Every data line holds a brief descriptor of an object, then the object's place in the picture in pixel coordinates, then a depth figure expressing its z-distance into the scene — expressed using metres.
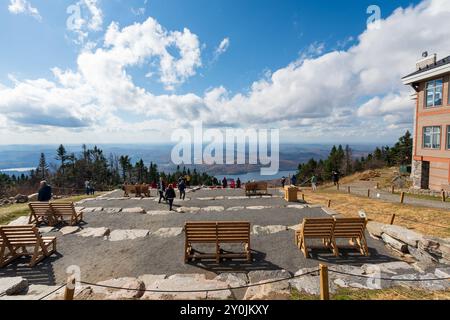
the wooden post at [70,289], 4.20
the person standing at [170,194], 14.02
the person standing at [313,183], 23.31
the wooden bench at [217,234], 7.20
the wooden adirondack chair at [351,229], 7.64
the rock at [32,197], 18.40
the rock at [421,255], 6.88
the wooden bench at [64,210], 10.88
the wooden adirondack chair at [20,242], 7.06
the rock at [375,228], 8.75
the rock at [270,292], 4.96
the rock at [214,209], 13.74
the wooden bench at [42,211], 10.85
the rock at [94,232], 9.59
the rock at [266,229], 9.62
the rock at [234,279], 5.74
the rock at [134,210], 13.50
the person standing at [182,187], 17.69
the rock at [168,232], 9.45
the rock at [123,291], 5.02
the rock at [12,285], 5.20
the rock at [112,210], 13.42
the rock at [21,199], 18.55
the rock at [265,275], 6.01
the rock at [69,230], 9.94
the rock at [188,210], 13.52
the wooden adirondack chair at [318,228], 7.57
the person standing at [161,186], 17.08
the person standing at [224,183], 25.75
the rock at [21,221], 10.89
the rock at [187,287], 5.02
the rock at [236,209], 13.79
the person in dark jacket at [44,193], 12.62
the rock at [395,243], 7.63
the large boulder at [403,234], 7.35
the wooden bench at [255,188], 18.77
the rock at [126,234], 9.27
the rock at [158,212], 12.89
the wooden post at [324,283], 4.52
